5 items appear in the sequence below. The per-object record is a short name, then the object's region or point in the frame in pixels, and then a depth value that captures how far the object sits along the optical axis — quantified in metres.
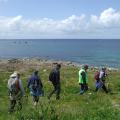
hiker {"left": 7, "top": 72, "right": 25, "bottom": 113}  7.37
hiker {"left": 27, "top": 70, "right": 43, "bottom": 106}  8.24
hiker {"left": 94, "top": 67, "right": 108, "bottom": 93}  10.84
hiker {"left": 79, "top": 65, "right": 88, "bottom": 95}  10.00
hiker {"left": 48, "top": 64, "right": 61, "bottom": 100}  8.96
